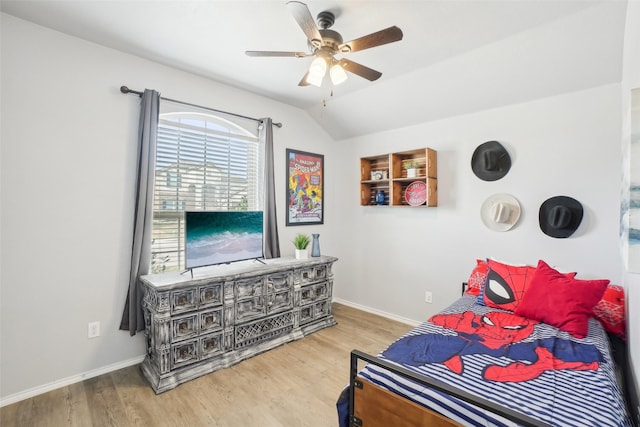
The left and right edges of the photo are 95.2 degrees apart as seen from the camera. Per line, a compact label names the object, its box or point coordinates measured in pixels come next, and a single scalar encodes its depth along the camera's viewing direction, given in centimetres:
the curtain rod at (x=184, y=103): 248
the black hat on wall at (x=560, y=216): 246
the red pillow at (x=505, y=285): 228
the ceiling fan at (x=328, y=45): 162
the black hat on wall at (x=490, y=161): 285
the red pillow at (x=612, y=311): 202
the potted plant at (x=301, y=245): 337
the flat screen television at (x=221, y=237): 259
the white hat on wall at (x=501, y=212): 279
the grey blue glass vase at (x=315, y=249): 356
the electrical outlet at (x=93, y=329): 237
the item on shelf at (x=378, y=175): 372
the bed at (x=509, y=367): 120
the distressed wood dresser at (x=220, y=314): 227
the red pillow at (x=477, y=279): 265
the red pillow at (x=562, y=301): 191
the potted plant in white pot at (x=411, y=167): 335
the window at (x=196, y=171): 279
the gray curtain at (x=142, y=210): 249
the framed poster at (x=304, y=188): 379
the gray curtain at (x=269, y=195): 341
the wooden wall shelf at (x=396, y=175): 325
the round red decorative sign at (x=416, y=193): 333
